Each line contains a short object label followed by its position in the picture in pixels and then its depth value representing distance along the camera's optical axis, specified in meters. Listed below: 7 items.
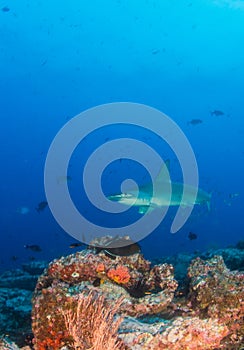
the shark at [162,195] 8.75
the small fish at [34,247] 11.91
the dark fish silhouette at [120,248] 5.08
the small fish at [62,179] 15.87
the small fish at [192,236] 11.23
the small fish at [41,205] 15.85
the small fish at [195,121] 22.98
